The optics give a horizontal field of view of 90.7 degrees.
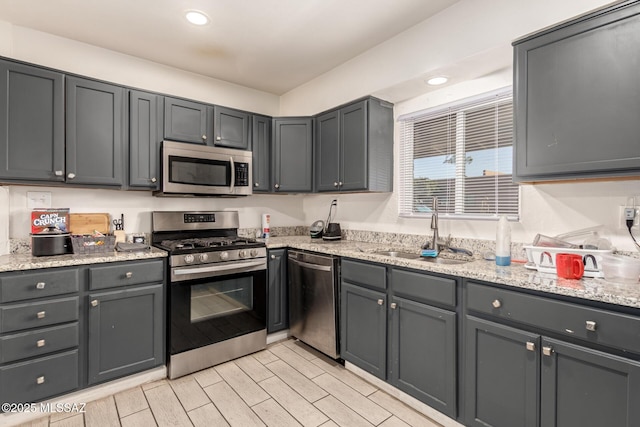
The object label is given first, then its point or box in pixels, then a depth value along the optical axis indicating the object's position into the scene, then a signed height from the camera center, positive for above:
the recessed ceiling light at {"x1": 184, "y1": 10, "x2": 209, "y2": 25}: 2.27 +1.44
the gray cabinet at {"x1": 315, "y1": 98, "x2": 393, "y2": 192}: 2.80 +0.62
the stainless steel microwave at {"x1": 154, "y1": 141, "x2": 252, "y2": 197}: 2.73 +0.39
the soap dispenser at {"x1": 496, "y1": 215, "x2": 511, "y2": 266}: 1.93 -0.20
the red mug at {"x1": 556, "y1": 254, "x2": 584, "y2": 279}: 1.54 -0.26
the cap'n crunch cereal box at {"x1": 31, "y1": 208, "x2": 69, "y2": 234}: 2.30 -0.05
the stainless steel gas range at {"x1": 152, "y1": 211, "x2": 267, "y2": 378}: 2.47 -0.68
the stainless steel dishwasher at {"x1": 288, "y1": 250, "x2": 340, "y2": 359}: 2.63 -0.78
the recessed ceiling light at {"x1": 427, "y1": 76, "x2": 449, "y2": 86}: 2.43 +1.04
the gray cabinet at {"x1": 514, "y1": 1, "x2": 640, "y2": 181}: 1.48 +0.59
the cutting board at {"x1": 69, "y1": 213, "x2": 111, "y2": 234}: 2.57 -0.09
